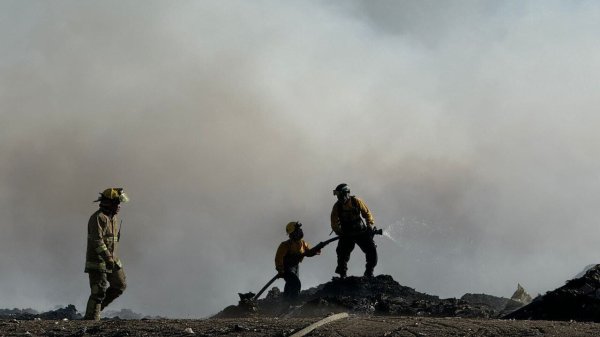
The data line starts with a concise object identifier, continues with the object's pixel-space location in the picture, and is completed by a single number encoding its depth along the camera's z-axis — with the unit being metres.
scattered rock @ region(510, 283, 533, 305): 25.70
